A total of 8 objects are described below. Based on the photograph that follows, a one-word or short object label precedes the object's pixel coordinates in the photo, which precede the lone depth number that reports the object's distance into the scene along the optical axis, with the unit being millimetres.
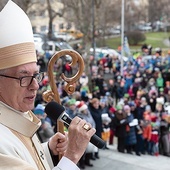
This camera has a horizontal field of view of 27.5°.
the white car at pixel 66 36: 35881
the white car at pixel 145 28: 53000
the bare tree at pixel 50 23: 24509
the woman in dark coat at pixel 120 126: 8555
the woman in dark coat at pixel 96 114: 8188
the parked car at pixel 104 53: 23422
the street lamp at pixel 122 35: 18375
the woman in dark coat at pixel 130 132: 8609
